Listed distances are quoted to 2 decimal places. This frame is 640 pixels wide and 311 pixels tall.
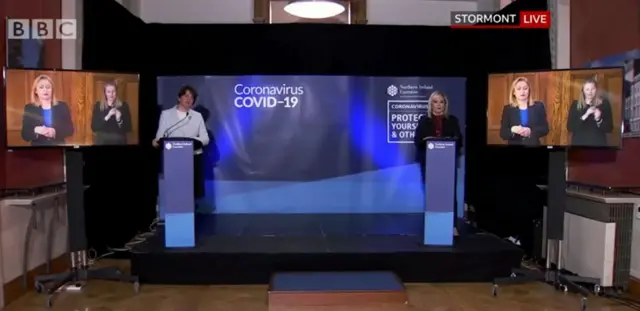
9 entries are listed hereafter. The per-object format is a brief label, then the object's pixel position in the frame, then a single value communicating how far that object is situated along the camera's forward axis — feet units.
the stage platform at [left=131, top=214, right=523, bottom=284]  13.93
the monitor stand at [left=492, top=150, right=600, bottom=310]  13.43
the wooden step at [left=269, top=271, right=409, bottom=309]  11.96
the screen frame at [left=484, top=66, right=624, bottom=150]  12.73
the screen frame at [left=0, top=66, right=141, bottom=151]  12.34
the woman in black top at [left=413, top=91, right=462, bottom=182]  17.49
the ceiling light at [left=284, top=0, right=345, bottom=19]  16.51
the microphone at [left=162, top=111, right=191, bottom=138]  18.24
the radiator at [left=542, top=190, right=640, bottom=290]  13.32
